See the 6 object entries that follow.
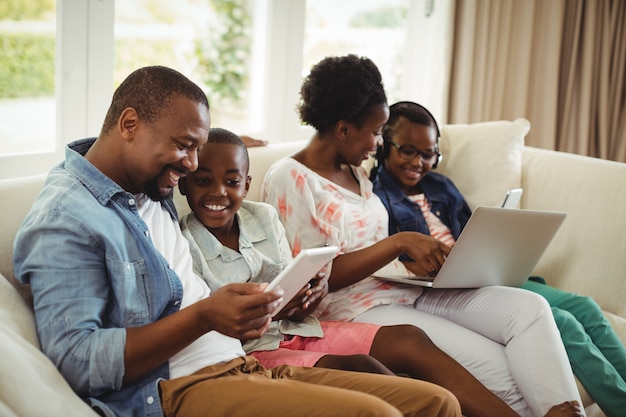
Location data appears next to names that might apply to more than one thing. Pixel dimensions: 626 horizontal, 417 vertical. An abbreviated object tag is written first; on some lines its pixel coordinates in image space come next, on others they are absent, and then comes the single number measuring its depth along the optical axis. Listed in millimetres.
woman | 1802
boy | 1688
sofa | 2305
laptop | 1814
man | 1261
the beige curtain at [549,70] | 3391
